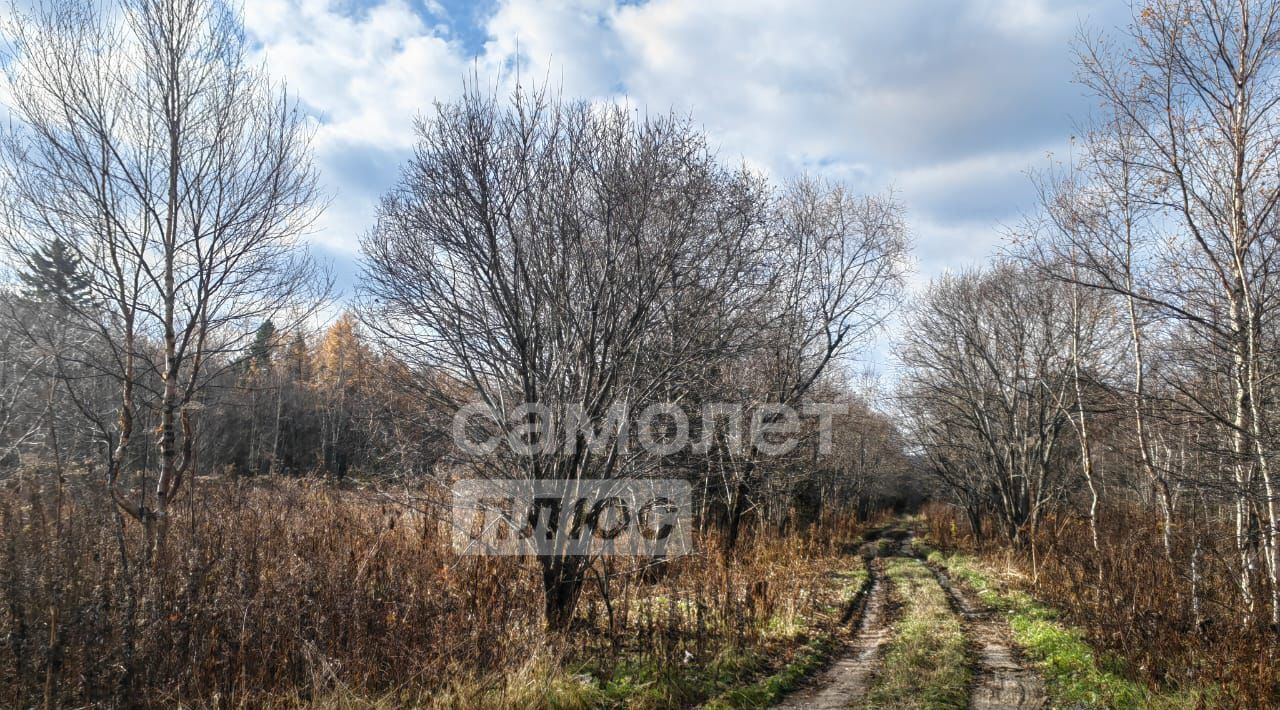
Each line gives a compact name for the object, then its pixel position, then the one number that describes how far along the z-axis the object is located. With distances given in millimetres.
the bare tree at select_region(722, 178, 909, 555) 14484
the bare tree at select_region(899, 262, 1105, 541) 16453
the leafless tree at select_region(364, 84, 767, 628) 6801
